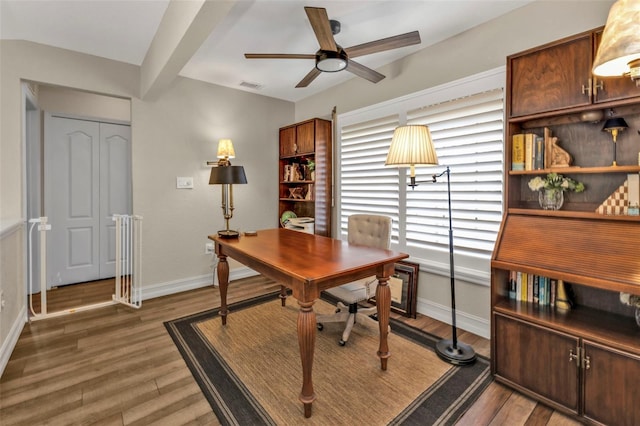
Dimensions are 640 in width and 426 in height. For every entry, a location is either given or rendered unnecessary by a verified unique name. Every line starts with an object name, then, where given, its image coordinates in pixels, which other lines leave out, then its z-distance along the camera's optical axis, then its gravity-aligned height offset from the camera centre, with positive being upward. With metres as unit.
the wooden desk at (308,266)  1.69 -0.35
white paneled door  3.87 +0.24
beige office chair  2.41 -0.62
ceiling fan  1.83 +1.15
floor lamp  2.14 +0.40
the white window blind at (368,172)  3.28 +0.43
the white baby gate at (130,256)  3.31 -0.53
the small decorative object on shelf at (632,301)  1.65 -0.52
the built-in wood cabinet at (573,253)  1.56 -0.25
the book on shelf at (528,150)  2.06 +0.41
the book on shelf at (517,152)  2.10 +0.40
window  2.50 +0.35
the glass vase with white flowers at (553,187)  1.98 +0.15
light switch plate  3.71 +0.35
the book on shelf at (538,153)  2.04 +0.38
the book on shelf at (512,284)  2.11 -0.52
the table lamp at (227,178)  2.59 +0.28
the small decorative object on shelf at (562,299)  1.93 -0.58
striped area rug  1.73 -1.13
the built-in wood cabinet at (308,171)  3.95 +0.55
